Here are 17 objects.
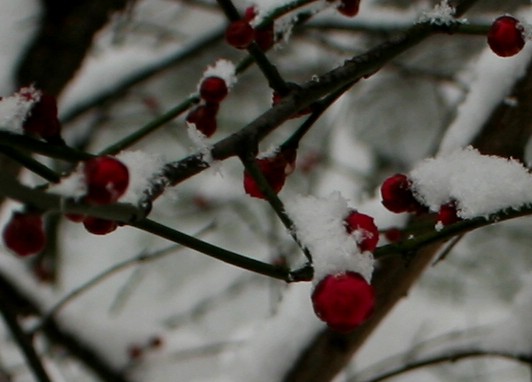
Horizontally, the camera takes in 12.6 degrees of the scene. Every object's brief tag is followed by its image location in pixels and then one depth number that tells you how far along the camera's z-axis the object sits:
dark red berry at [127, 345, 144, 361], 0.88
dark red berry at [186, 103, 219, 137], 0.44
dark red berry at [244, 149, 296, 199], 0.42
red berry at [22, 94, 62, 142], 0.41
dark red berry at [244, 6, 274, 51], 0.45
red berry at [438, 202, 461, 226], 0.41
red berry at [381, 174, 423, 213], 0.42
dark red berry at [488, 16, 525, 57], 0.42
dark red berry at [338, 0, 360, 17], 0.46
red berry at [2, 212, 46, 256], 0.38
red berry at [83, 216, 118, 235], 0.40
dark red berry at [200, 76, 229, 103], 0.44
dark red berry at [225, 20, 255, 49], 0.42
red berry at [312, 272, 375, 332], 0.38
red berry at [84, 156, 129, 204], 0.37
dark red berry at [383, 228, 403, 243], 0.50
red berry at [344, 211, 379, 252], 0.39
